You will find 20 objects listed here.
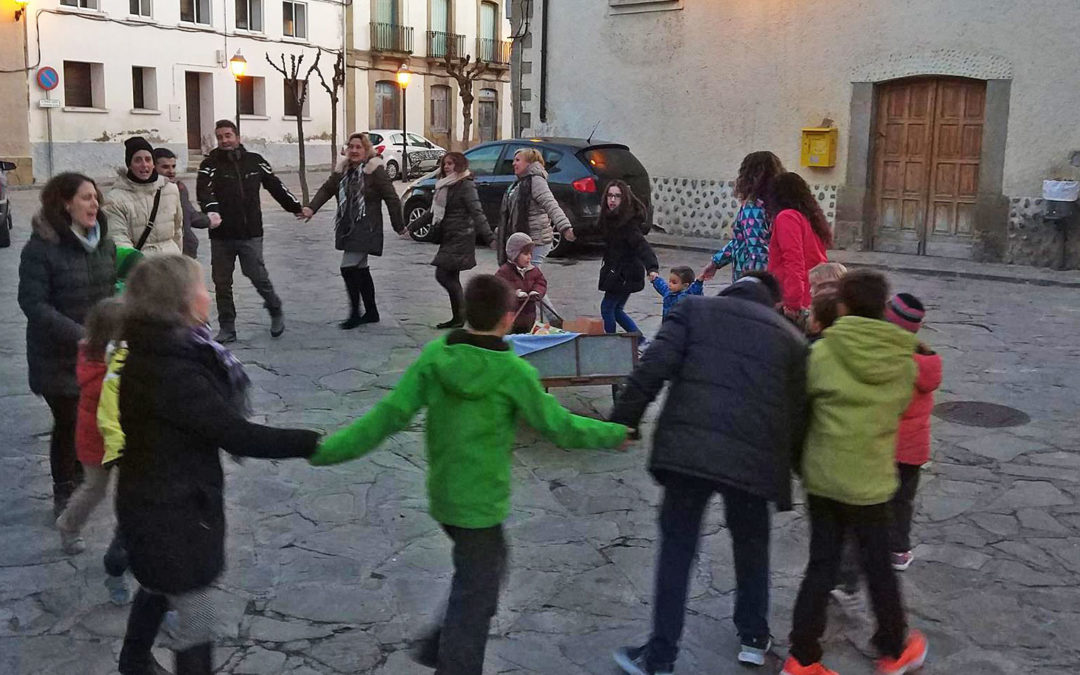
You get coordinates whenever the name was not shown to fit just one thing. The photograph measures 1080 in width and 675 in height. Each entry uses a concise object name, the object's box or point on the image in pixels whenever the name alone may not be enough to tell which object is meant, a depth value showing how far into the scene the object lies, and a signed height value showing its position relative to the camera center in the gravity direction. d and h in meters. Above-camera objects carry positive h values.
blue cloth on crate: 5.93 -0.89
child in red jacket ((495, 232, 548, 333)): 6.60 -0.62
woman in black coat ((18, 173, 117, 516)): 4.37 -0.46
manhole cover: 6.60 -1.39
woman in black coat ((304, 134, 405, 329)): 8.72 -0.28
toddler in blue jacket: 6.62 -0.65
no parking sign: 26.12 +1.95
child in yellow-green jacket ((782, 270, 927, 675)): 3.41 -0.82
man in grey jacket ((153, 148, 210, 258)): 6.68 -0.34
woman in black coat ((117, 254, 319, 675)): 2.90 -0.72
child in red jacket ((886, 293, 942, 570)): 3.78 -0.88
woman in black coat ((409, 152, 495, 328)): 8.84 -0.40
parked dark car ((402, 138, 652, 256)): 13.72 +0.02
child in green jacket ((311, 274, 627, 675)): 3.09 -0.72
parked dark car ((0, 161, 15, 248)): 13.69 -0.69
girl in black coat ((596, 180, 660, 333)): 7.27 -0.46
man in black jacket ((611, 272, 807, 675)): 3.29 -0.70
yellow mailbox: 14.68 +0.44
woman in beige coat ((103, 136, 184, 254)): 6.22 -0.21
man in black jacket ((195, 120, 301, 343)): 8.10 -0.30
